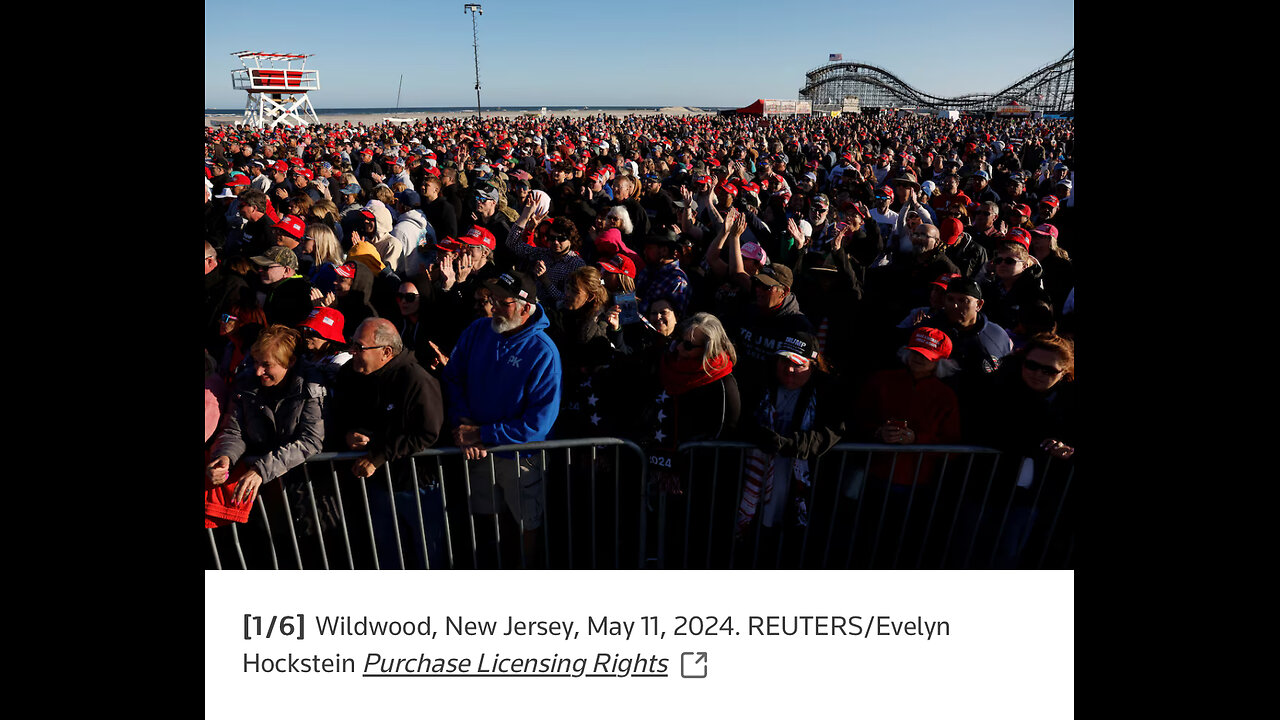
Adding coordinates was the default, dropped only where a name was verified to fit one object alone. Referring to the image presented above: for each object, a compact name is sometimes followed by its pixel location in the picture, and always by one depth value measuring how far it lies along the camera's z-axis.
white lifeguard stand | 52.16
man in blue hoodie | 3.43
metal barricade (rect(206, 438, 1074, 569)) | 3.41
